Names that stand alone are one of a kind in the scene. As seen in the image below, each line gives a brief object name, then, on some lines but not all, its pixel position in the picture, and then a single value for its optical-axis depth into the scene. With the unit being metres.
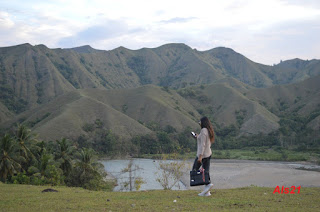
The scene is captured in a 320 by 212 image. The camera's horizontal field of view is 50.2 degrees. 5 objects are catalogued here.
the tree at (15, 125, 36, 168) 36.31
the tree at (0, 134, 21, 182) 31.92
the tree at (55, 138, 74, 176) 37.50
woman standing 12.04
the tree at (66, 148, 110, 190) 34.69
